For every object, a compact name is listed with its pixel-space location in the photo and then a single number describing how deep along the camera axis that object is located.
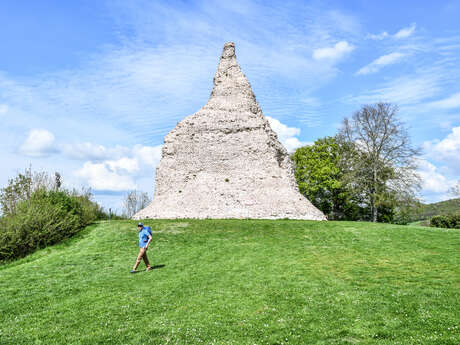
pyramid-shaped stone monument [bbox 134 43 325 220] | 35.03
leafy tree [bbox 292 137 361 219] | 49.56
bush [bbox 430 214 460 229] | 41.72
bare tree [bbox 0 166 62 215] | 26.38
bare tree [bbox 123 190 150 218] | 74.44
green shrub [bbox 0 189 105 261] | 21.97
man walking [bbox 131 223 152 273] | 16.39
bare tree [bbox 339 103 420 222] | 42.22
